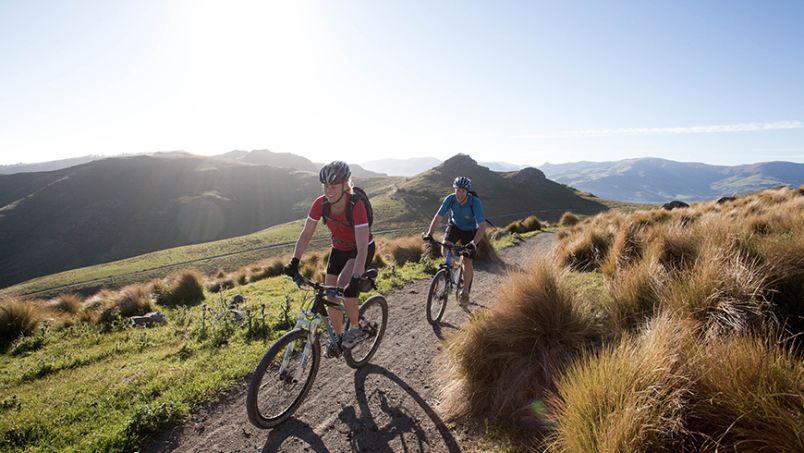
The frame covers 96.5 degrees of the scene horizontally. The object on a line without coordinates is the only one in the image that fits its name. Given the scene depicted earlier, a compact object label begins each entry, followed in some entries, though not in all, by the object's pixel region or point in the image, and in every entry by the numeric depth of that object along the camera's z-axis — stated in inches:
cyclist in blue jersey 331.3
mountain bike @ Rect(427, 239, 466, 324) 326.6
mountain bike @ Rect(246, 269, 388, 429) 182.1
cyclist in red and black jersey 199.8
